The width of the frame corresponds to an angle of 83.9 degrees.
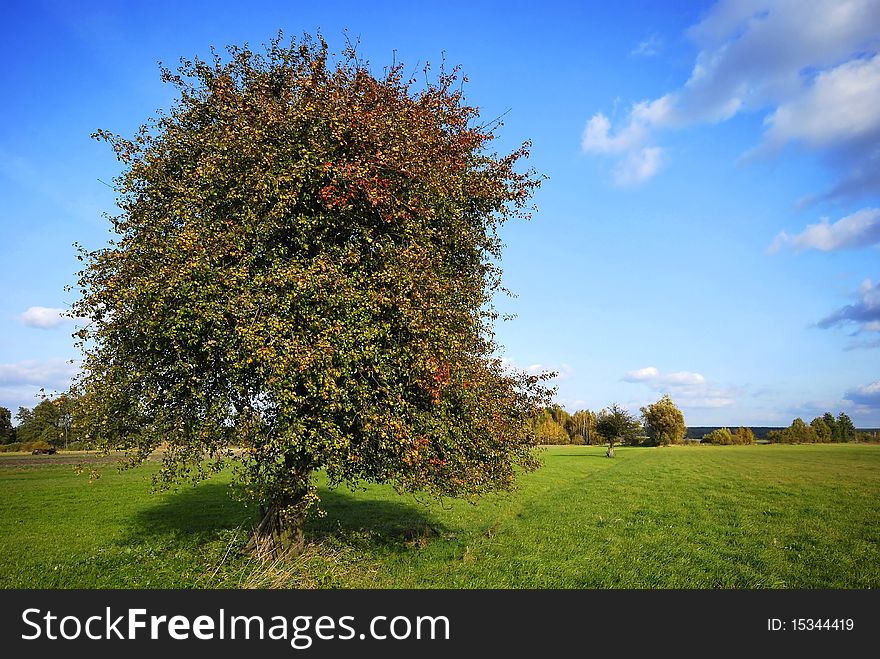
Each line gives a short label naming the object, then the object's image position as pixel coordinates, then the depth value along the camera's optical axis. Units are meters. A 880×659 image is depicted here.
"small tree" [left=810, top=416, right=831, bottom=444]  146.95
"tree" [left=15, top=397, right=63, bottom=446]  120.19
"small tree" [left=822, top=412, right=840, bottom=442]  149.38
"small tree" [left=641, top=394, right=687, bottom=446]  137.25
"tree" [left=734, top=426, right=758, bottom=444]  151.75
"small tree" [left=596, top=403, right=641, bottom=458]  96.38
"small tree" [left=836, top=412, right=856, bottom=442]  149.75
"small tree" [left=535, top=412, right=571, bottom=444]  138.00
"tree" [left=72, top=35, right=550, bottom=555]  11.13
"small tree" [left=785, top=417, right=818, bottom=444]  146.88
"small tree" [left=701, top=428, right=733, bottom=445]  153.00
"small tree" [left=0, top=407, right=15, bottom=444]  124.19
